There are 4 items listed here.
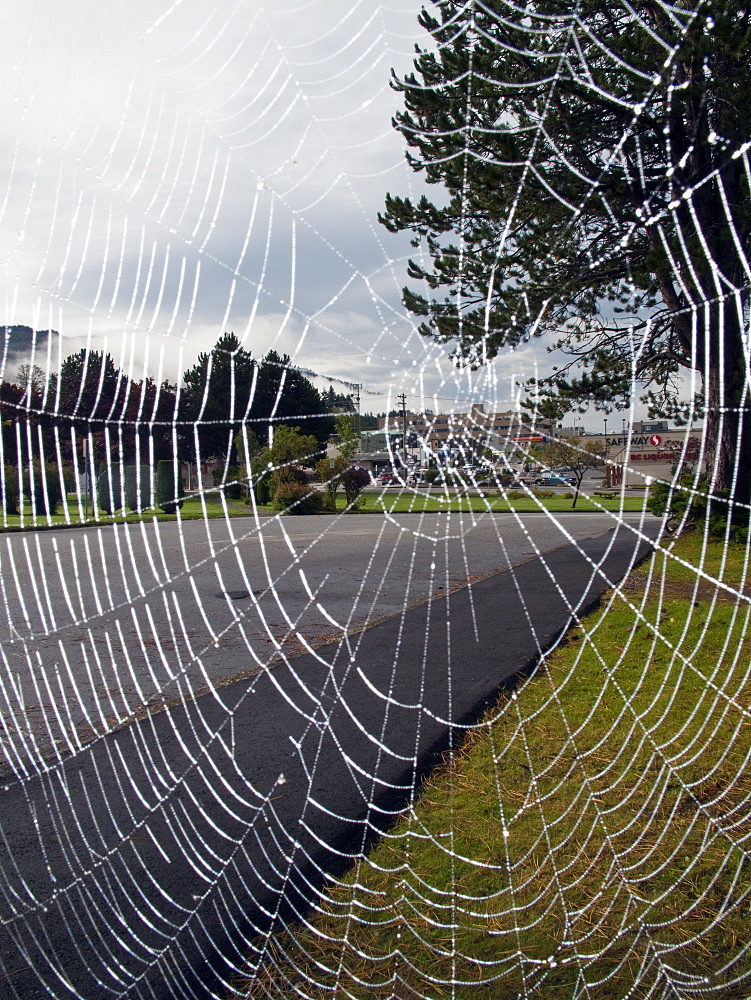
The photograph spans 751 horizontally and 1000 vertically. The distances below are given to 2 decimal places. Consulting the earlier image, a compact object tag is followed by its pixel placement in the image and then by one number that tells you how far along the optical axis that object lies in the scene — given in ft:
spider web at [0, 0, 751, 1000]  7.81
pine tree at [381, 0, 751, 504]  21.47
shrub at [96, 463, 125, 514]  21.59
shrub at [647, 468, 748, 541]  30.79
